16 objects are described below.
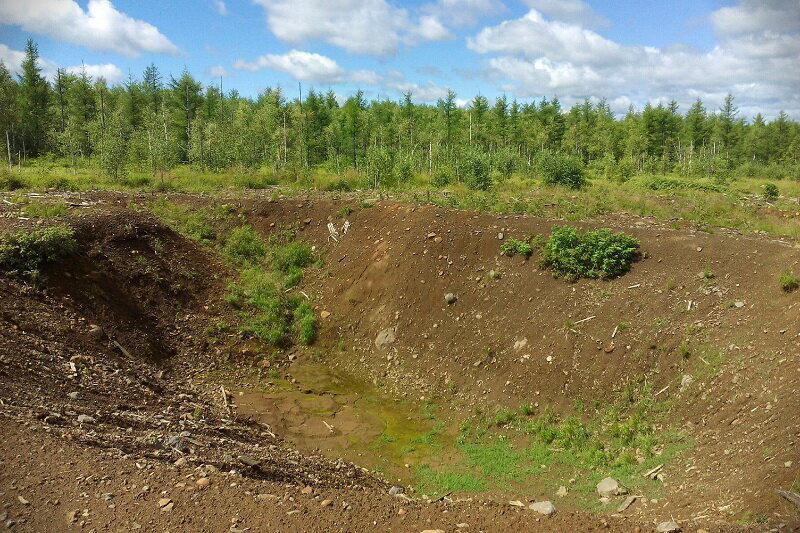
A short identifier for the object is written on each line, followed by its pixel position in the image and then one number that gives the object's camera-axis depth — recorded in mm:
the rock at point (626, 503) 6791
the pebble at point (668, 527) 5633
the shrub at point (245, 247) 16547
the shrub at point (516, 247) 12570
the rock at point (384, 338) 12727
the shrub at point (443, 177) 24594
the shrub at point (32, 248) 11062
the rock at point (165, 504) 5402
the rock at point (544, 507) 6414
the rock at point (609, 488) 7230
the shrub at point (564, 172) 22094
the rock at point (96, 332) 10492
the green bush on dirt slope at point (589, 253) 11359
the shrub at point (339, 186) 23752
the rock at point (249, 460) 7113
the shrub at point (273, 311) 13477
